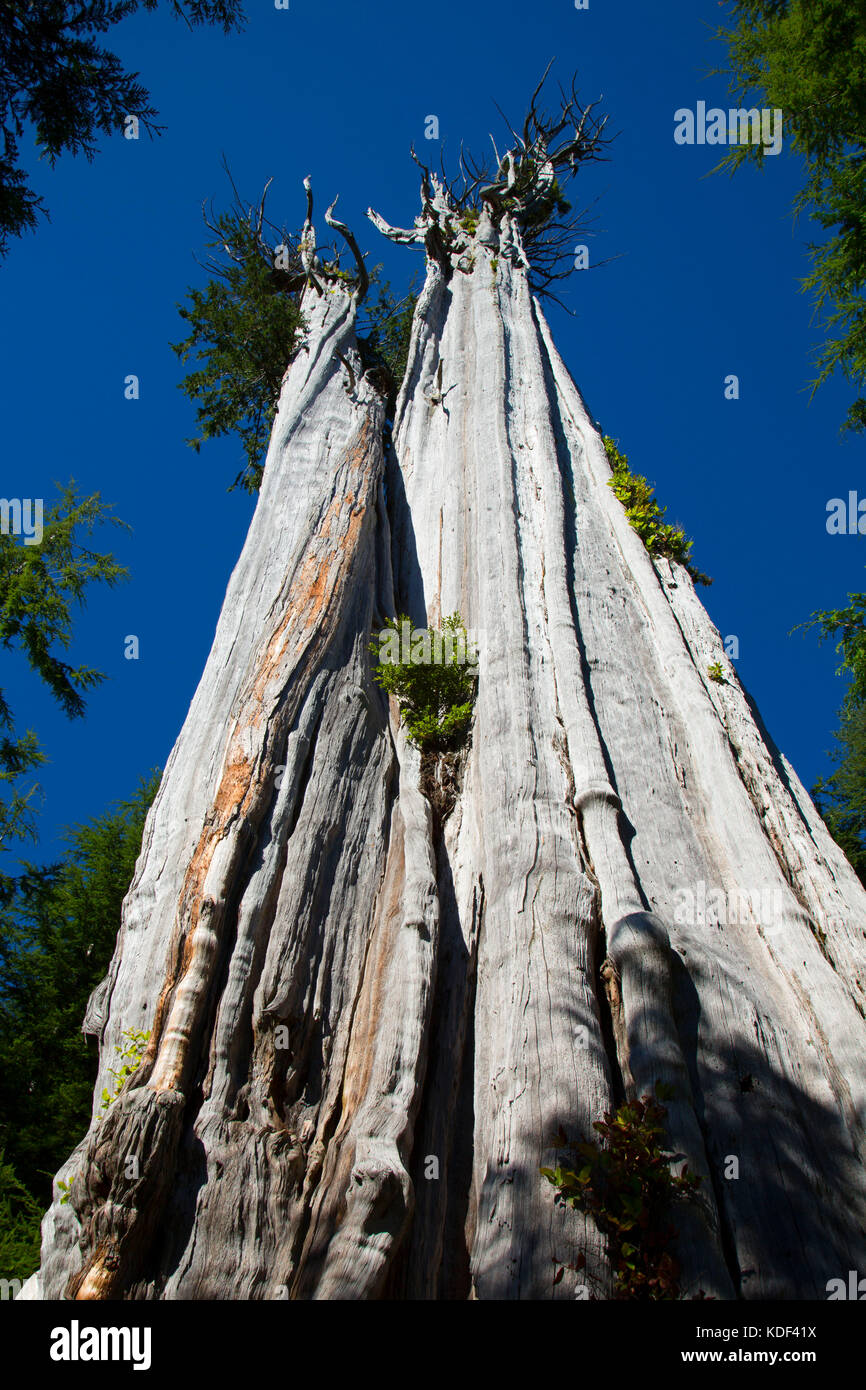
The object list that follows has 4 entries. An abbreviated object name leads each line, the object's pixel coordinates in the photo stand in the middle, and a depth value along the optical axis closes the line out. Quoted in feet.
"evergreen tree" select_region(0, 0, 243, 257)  19.97
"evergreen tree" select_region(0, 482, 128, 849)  32.42
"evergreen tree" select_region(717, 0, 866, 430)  27.99
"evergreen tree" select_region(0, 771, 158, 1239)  24.86
